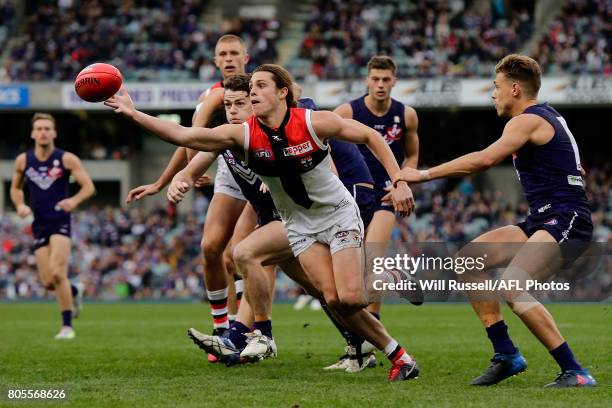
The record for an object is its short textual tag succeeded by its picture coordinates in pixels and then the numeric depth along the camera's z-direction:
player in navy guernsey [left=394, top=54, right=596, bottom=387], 14.19
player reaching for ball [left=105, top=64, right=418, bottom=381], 14.48
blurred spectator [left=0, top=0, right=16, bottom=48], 68.56
